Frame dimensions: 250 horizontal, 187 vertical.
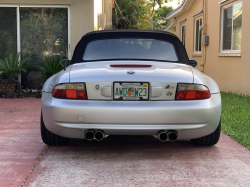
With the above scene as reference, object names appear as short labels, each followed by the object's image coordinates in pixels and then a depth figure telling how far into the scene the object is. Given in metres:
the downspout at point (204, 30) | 10.57
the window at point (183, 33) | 15.12
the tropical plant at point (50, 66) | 7.17
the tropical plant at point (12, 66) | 7.13
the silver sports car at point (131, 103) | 2.60
